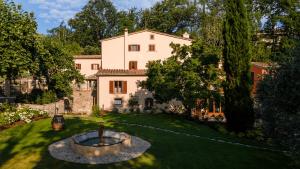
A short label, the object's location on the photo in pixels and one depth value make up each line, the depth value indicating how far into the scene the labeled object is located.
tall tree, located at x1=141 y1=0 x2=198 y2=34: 52.15
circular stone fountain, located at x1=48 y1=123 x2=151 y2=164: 11.21
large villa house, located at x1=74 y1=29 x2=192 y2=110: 29.58
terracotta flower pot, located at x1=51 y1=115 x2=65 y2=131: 15.12
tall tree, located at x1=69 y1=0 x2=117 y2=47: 61.34
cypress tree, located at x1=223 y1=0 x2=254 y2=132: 16.34
